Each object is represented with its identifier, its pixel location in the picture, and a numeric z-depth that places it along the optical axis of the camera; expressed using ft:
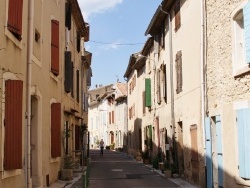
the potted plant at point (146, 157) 86.89
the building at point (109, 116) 158.81
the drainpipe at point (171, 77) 62.23
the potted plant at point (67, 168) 54.49
